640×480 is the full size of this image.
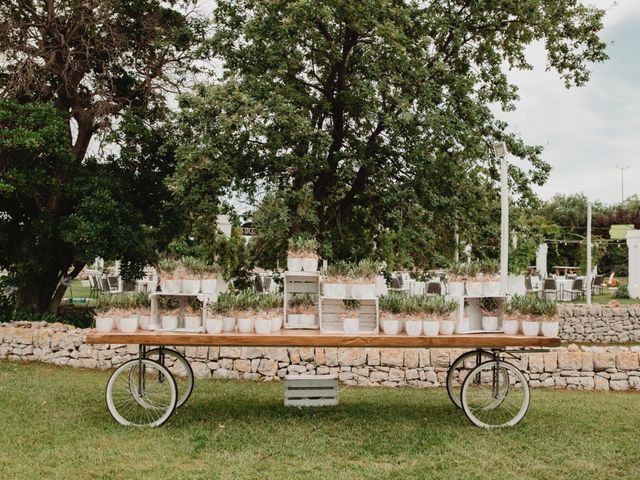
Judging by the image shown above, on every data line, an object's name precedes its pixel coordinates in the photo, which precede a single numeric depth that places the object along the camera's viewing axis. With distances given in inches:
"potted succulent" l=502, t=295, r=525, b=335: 198.2
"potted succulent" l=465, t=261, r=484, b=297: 204.2
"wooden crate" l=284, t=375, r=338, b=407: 221.5
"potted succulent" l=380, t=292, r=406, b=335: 199.5
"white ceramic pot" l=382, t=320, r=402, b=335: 199.6
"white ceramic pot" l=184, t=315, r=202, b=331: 201.5
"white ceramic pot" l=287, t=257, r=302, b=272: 212.2
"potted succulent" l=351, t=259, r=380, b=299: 203.2
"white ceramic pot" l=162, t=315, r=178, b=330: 201.6
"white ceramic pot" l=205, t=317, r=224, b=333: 197.9
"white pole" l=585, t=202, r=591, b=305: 540.1
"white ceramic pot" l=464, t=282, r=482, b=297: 204.1
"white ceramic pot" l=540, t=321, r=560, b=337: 195.6
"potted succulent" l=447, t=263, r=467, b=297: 205.9
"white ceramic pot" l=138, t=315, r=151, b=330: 205.8
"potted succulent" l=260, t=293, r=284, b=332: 200.1
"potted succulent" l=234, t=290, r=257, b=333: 198.8
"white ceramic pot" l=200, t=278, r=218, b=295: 204.2
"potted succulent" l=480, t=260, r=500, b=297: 203.8
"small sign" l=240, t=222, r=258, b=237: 349.5
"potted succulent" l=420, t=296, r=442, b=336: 196.5
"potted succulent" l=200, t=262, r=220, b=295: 204.2
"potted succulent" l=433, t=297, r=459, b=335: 197.5
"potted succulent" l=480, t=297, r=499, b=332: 204.5
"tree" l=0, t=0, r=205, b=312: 364.8
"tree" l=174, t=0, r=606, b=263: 339.0
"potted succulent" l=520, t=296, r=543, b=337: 195.6
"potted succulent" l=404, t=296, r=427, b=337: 196.5
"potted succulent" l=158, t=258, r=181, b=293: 201.9
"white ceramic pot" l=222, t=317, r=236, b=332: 199.5
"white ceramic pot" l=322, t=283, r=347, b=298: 203.0
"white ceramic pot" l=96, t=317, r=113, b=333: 197.8
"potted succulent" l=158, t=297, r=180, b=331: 201.8
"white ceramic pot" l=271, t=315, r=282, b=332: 200.3
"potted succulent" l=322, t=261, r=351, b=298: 203.2
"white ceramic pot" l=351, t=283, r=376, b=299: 203.0
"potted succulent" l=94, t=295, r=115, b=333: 197.9
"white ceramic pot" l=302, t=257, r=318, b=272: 212.4
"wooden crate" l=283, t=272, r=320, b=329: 210.8
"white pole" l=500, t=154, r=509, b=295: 255.1
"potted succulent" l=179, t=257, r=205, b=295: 201.9
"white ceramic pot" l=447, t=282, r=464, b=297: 205.6
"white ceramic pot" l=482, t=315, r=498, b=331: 204.4
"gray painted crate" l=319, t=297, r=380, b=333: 206.2
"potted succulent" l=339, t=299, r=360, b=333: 200.2
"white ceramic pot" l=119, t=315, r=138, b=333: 197.9
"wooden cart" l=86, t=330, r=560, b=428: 190.7
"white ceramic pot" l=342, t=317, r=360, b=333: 200.2
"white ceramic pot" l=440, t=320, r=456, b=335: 198.5
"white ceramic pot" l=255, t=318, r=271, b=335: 197.6
